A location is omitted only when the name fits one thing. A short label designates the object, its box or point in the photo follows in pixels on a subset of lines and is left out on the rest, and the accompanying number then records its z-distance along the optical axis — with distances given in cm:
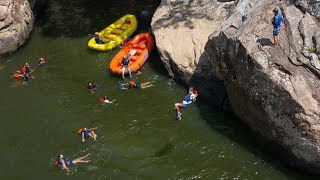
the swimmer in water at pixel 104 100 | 2012
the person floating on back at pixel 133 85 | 2086
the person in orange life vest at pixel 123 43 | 2423
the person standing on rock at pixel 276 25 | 1519
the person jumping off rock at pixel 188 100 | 1881
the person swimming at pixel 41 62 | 2364
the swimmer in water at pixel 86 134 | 1816
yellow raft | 2400
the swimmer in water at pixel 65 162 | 1683
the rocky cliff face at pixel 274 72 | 1437
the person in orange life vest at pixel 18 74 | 2258
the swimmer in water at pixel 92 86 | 2109
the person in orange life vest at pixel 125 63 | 2167
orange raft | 2191
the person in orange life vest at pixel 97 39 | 2412
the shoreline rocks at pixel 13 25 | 2450
